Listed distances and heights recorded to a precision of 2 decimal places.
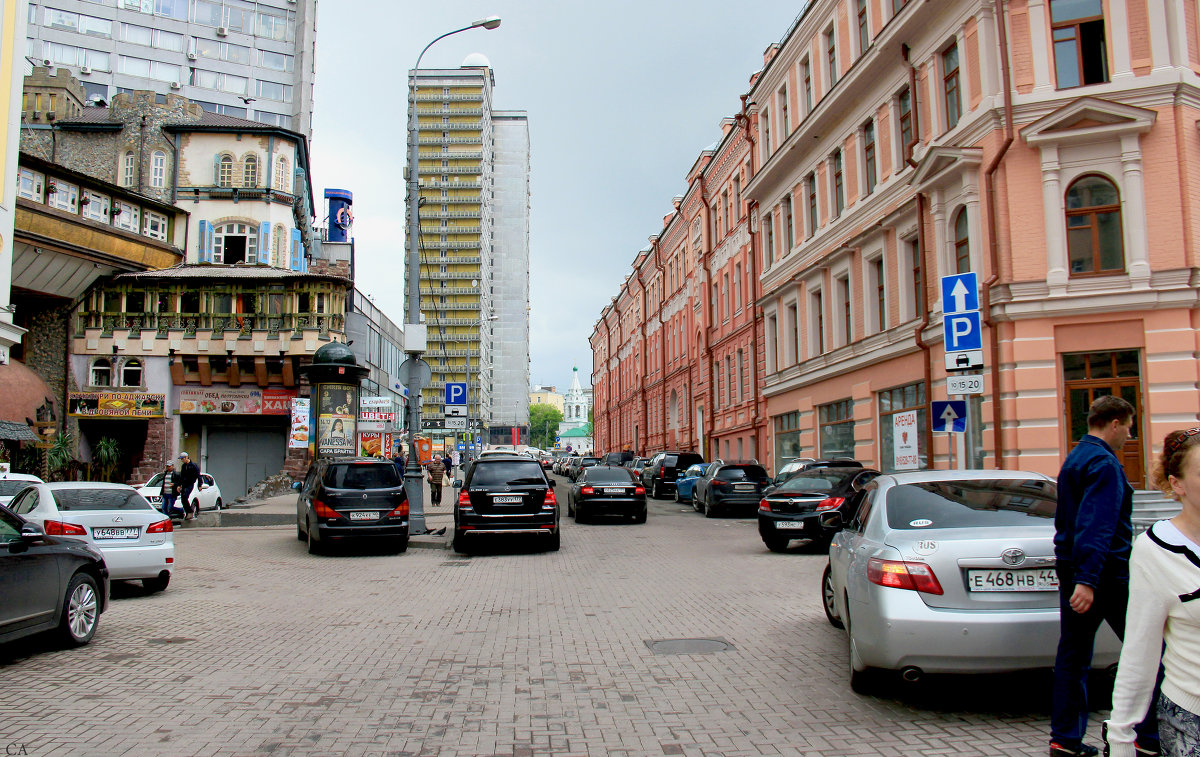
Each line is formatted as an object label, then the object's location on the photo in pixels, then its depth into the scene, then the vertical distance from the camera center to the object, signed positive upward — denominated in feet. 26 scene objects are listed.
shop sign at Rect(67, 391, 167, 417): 120.37 +8.10
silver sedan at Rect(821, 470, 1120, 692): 16.34 -2.78
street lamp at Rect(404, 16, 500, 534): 59.62 +8.68
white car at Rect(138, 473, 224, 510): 82.55 -3.03
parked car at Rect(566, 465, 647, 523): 72.95 -3.37
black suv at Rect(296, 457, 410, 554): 50.93 -2.55
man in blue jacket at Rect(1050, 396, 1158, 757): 13.53 -1.91
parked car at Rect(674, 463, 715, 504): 99.91 -3.13
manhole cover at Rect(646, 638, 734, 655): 23.99 -5.39
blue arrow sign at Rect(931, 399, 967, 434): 38.88 +1.62
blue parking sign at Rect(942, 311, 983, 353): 37.42 +5.16
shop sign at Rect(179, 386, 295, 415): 122.72 +8.54
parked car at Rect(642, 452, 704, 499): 117.29 -1.83
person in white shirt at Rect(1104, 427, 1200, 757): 8.75 -1.91
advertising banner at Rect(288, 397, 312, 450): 85.81 +3.47
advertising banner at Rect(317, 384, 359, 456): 88.82 +4.39
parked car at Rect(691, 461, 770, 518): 80.43 -3.06
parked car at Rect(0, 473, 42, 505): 36.94 -0.79
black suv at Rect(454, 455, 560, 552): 49.19 -2.46
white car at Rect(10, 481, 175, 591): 34.96 -2.63
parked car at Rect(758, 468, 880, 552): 48.70 -2.92
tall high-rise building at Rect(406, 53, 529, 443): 384.68 +108.24
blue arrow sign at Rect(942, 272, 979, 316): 38.17 +6.98
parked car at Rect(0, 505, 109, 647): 22.57 -3.34
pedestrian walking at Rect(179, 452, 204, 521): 76.54 -1.56
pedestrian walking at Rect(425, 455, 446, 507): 99.45 -2.52
